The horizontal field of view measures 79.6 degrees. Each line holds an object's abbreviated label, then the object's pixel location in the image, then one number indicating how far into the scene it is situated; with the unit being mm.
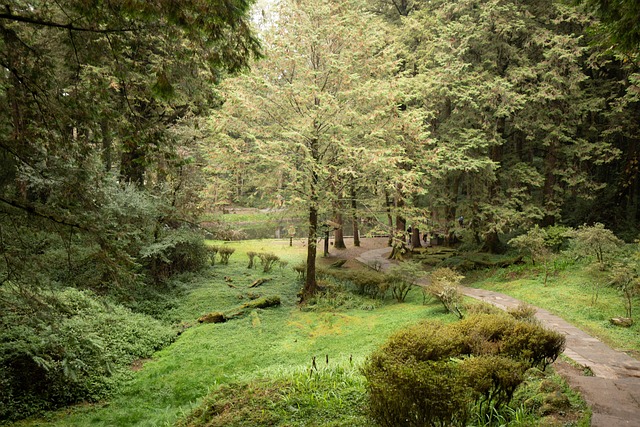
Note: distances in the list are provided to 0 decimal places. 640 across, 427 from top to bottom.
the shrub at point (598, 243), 11219
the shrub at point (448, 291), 9843
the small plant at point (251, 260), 18319
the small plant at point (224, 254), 18897
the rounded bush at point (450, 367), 3521
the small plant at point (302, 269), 16000
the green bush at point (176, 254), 13398
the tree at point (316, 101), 11742
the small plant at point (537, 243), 13000
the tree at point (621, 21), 4680
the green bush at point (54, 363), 6035
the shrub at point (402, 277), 13172
